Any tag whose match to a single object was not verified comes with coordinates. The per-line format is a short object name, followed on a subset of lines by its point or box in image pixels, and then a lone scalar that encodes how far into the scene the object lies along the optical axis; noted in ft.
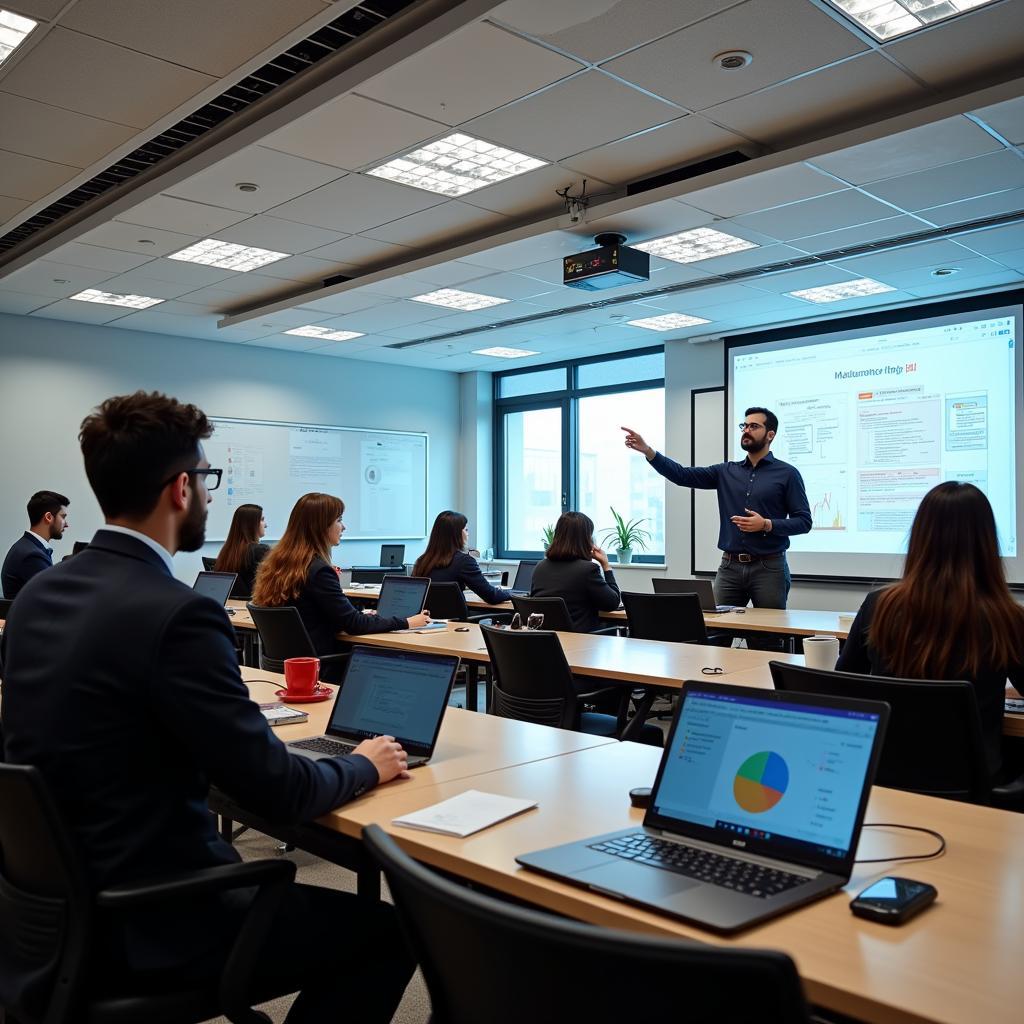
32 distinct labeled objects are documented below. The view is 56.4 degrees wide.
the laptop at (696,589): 17.62
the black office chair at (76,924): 4.56
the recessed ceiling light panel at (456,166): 15.39
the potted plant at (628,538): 32.14
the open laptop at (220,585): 18.69
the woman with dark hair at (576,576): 15.51
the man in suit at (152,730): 4.69
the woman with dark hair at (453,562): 18.40
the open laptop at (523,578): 24.08
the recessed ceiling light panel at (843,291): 23.08
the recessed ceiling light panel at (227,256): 20.75
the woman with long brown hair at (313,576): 13.57
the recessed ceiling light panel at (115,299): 24.47
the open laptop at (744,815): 4.12
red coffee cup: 8.70
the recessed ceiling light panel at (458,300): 24.24
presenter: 17.99
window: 32.40
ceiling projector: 18.47
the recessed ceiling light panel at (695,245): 19.35
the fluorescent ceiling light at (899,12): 11.23
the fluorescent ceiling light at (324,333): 28.28
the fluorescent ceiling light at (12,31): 11.84
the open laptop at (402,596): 16.10
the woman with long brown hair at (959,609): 7.44
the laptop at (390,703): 6.57
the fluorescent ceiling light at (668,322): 26.89
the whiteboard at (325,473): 30.45
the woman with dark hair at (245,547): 20.38
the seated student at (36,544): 18.17
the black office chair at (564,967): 2.40
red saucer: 8.66
